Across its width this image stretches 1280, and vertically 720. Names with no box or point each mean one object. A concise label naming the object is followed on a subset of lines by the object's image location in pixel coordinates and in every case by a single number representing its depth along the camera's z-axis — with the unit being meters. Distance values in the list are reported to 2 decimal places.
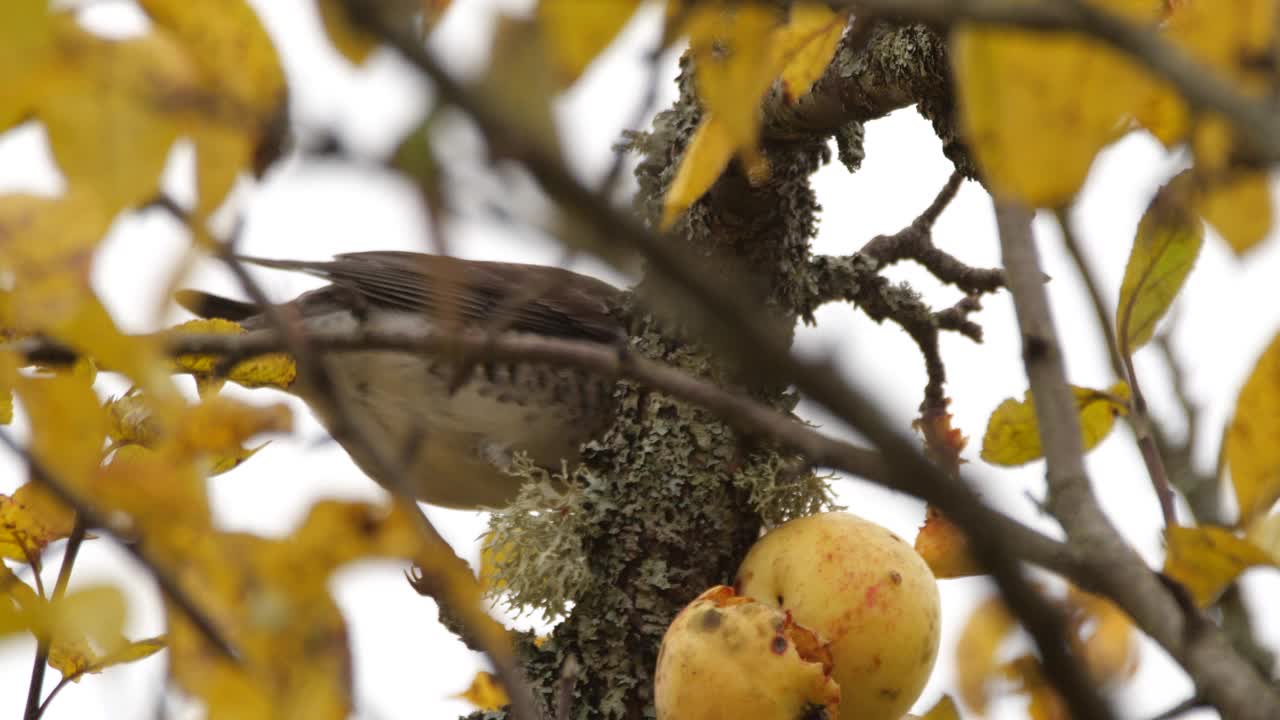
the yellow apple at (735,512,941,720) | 6.24
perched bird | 6.51
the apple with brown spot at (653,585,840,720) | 6.21
